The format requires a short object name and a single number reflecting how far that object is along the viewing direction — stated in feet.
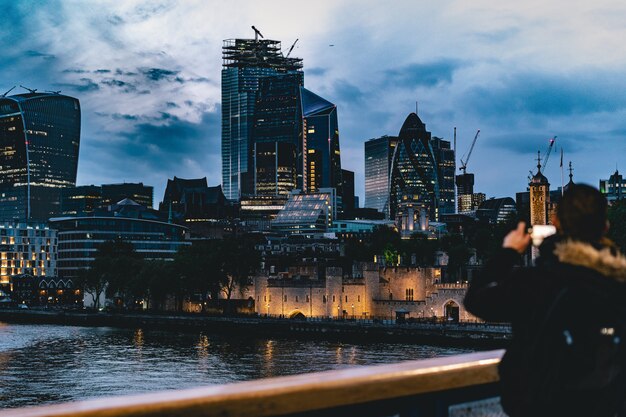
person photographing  12.91
